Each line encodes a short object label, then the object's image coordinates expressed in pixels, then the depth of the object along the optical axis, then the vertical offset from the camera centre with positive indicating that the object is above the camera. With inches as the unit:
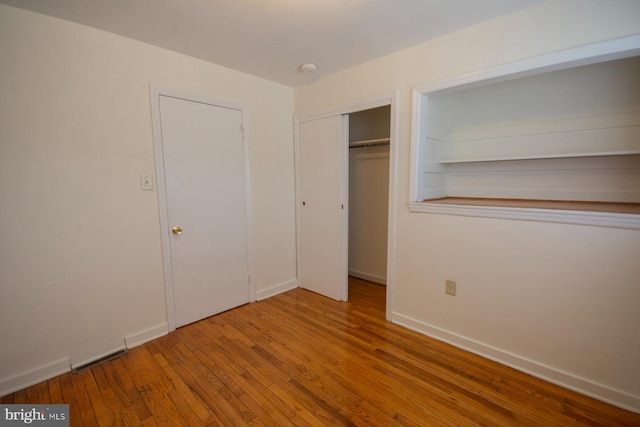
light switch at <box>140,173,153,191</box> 87.0 +2.3
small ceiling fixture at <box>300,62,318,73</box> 100.1 +43.3
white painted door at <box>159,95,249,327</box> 93.7 -6.3
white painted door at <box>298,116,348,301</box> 113.6 -8.4
